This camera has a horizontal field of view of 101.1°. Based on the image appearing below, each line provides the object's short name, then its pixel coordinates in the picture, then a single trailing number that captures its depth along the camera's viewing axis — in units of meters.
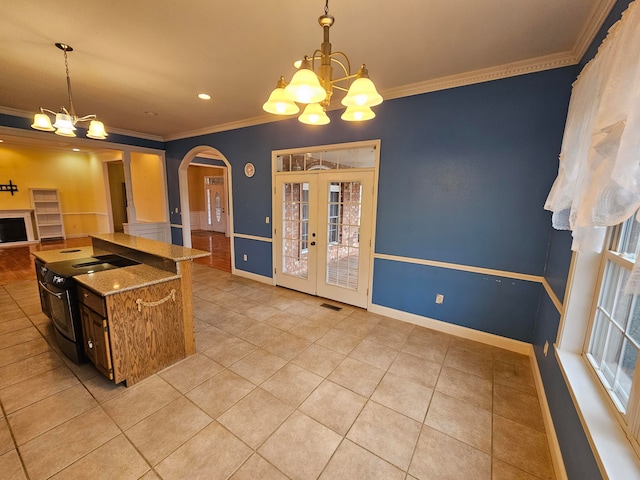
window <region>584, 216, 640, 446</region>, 1.23
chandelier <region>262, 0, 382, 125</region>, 1.18
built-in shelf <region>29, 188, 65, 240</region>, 7.44
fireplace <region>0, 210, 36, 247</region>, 6.88
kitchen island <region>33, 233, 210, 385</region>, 2.00
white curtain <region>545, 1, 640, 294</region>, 0.87
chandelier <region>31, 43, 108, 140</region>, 2.44
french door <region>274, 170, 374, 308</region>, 3.51
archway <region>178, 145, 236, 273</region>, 4.96
